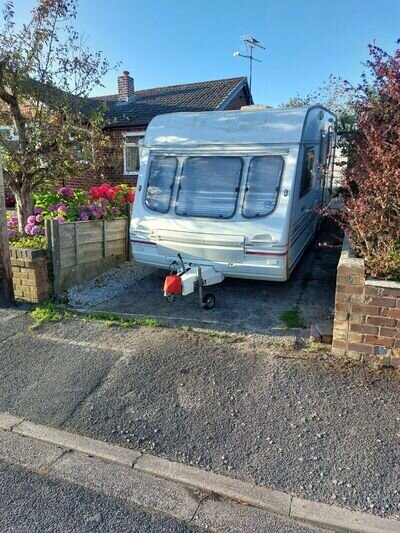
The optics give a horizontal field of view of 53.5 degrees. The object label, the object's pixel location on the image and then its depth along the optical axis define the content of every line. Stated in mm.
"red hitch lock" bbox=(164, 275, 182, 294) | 4656
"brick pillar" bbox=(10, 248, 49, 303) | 5176
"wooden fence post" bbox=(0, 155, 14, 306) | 4969
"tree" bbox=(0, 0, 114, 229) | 6109
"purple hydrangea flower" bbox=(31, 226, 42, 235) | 5957
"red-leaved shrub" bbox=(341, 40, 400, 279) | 3715
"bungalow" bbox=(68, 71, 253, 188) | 14766
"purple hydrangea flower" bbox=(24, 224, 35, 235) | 6000
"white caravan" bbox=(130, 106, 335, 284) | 5164
